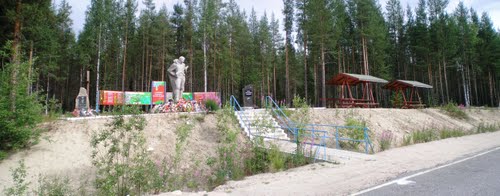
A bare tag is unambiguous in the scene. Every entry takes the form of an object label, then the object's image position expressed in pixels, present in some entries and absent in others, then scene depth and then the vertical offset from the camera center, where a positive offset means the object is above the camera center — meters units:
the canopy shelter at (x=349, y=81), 23.24 +2.21
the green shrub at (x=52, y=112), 11.75 +0.08
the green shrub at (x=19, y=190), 5.81 -1.49
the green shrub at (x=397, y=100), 28.66 +0.71
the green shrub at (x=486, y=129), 20.35 -1.61
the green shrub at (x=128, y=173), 6.37 -1.38
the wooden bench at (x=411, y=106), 27.43 +0.11
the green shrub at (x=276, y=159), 9.15 -1.56
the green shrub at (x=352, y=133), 12.67 -1.10
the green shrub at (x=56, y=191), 6.27 -1.65
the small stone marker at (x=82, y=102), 14.96 +0.58
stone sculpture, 17.53 +1.98
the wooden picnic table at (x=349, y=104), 22.86 +0.34
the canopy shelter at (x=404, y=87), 27.54 +1.98
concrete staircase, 12.71 -0.70
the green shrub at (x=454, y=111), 25.72 -0.41
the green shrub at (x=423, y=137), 14.94 -1.54
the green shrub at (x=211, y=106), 15.47 +0.26
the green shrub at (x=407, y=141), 13.99 -1.61
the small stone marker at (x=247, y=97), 18.00 +0.80
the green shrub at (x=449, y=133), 16.94 -1.58
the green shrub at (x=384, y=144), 12.55 -1.53
